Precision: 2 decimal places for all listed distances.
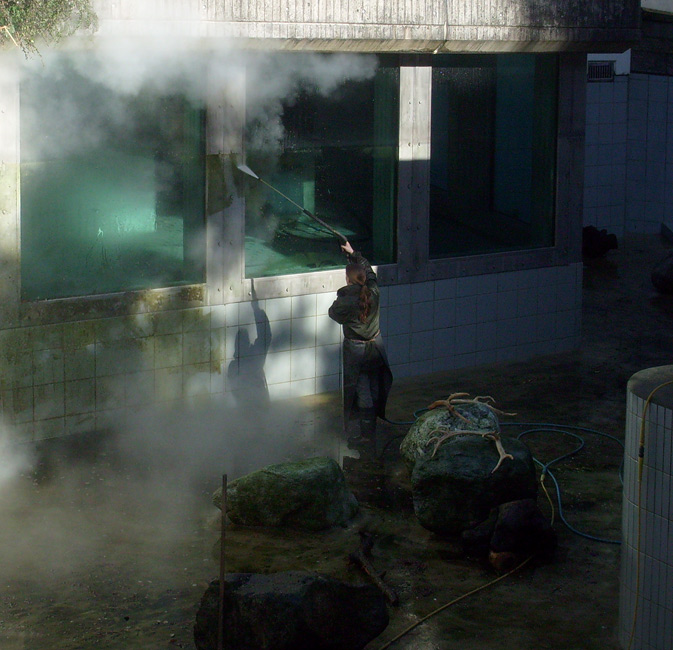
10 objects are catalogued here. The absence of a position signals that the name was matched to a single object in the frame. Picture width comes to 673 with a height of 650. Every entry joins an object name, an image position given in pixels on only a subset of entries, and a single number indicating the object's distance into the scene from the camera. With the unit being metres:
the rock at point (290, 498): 7.54
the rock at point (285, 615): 5.59
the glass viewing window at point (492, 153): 11.54
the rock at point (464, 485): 7.46
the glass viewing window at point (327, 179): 10.38
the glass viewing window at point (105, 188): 8.88
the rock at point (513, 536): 6.95
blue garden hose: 8.70
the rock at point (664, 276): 15.64
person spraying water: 9.21
